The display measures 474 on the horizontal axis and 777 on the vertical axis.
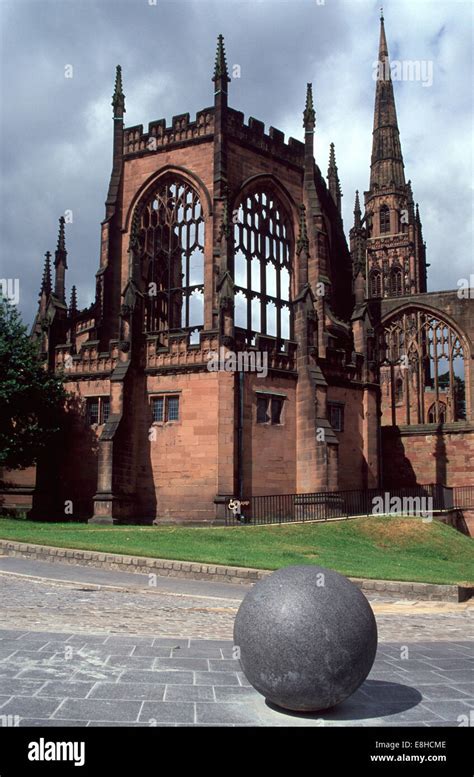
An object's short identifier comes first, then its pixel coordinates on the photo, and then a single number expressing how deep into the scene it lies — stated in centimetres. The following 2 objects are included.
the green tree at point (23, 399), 3081
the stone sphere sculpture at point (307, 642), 604
